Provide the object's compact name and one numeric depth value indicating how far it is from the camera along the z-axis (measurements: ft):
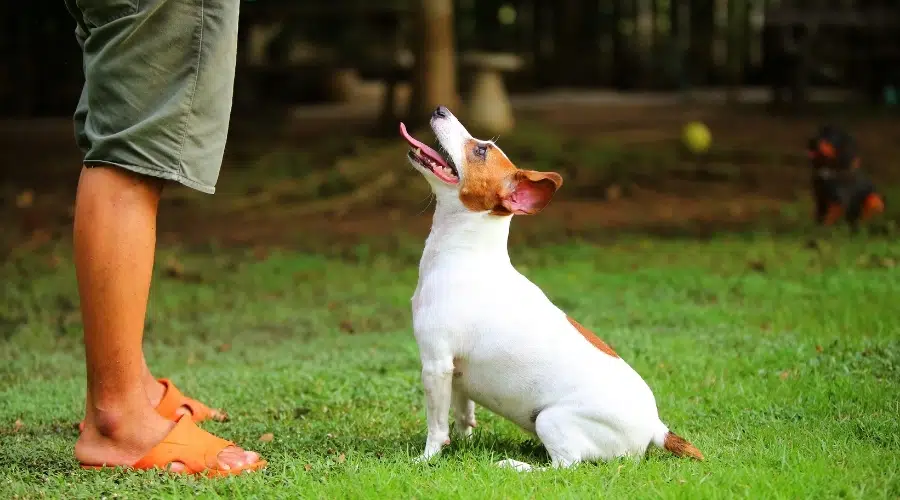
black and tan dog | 26.76
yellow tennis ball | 39.19
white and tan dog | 10.51
